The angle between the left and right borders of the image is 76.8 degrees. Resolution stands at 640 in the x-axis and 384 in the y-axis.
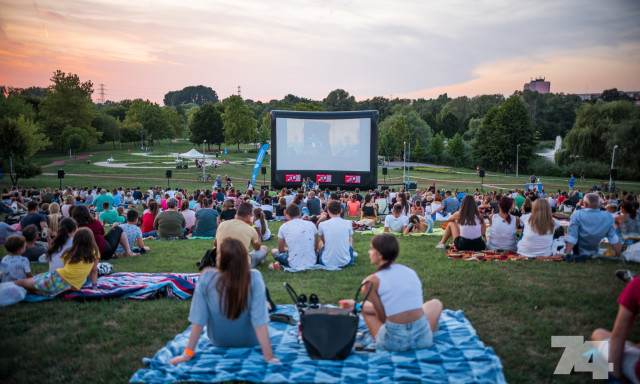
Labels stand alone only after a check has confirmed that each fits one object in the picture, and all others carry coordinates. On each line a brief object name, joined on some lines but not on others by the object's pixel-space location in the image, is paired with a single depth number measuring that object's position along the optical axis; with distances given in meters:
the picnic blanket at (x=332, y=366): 3.02
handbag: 3.24
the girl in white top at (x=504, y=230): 6.80
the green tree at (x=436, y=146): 56.81
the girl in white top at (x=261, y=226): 7.96
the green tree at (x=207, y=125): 59.66
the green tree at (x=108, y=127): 57.84
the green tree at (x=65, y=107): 46.75
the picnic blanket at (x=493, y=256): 6.30
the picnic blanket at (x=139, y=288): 4.77
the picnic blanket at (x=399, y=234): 9.32
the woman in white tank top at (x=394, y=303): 3.15
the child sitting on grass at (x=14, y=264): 4.73
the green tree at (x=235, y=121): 56.16
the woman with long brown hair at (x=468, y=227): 6.60
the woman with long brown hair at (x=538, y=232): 6.20
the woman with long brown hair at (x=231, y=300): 3.01
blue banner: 23.73
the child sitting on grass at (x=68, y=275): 4.71
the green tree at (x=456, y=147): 54.34
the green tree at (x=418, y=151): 57.16
